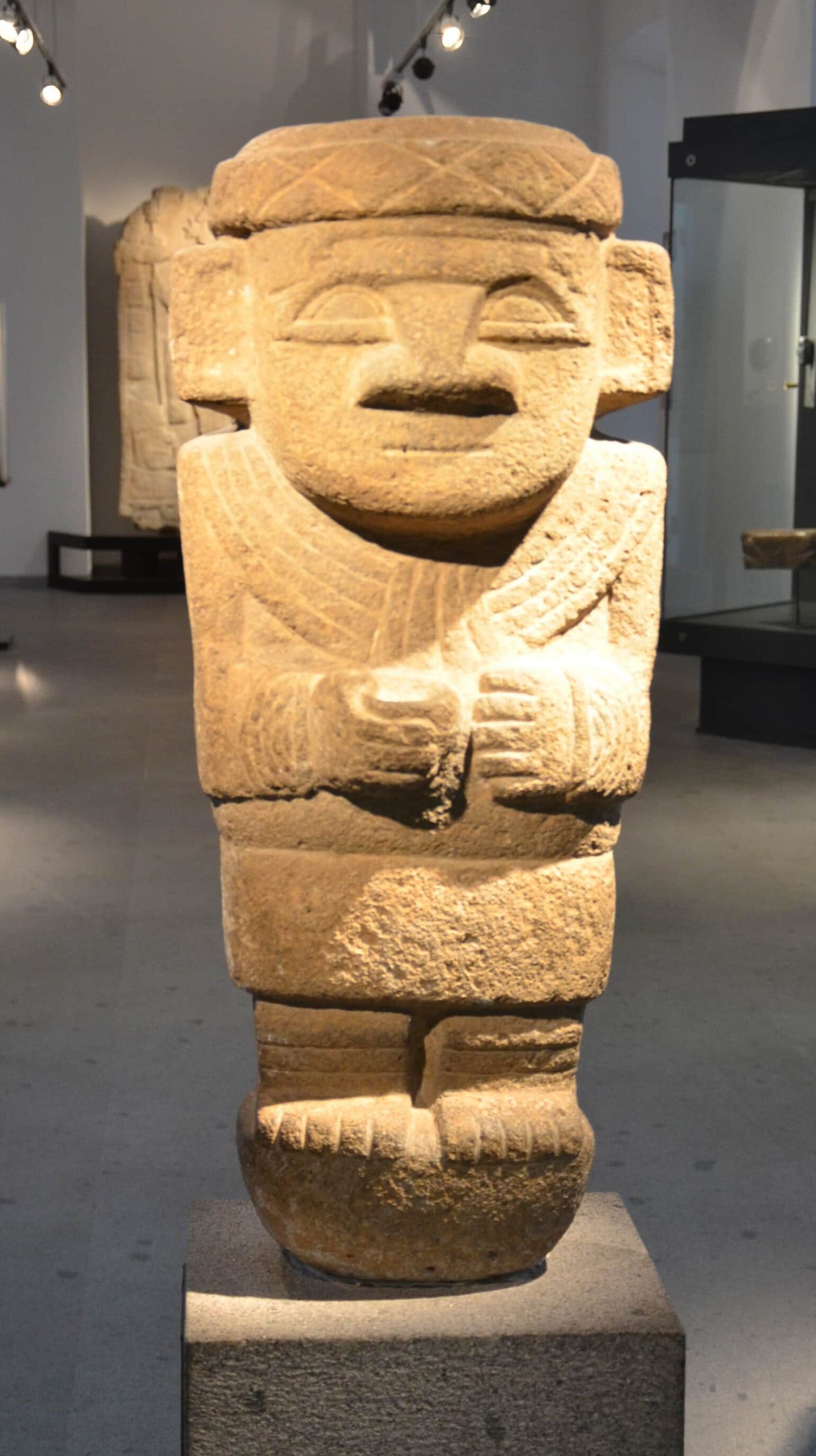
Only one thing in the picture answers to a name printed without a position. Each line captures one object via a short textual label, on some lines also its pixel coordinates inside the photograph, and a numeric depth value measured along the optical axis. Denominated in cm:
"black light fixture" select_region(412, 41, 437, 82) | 988
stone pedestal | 214
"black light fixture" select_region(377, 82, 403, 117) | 1000
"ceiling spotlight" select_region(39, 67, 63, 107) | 970
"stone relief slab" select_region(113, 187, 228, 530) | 1120
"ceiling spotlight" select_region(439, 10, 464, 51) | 886
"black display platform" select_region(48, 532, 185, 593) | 1173
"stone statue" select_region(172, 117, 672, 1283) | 204
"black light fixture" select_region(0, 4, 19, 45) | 845
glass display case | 705
